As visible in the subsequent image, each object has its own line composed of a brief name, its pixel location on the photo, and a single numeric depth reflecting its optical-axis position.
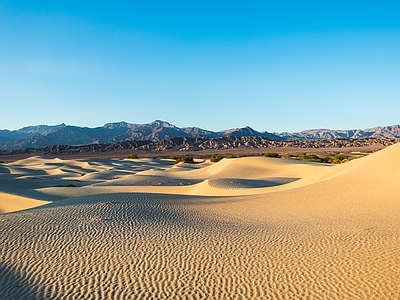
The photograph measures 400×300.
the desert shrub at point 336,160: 48.98
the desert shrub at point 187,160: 61.94
